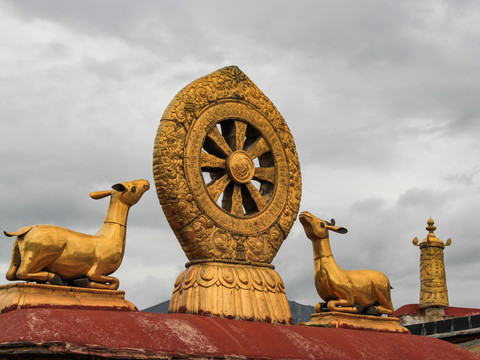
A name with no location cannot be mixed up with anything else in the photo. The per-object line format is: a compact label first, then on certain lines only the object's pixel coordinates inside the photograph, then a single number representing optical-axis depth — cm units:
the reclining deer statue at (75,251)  798
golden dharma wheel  975
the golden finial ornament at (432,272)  1966
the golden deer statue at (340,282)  1059
